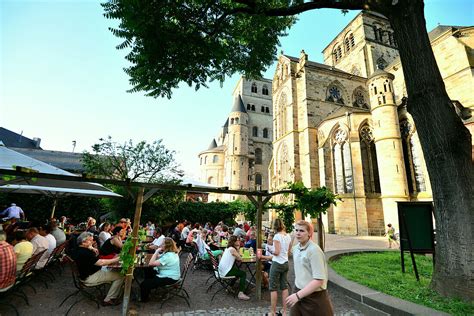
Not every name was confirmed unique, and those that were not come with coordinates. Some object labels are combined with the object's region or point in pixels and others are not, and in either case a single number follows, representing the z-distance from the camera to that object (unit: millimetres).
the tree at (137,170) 16156
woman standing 4324
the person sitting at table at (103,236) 7354
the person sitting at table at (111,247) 5542
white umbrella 4559
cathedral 16734
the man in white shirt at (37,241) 5391
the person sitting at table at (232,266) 5134
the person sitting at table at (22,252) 4500
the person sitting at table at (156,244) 7272
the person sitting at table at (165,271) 4660
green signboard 5715
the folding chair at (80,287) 4375
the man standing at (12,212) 11098
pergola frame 3765
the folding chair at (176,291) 4733
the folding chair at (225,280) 5219
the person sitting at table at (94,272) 4516
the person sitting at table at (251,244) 8447
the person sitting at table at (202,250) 7351
